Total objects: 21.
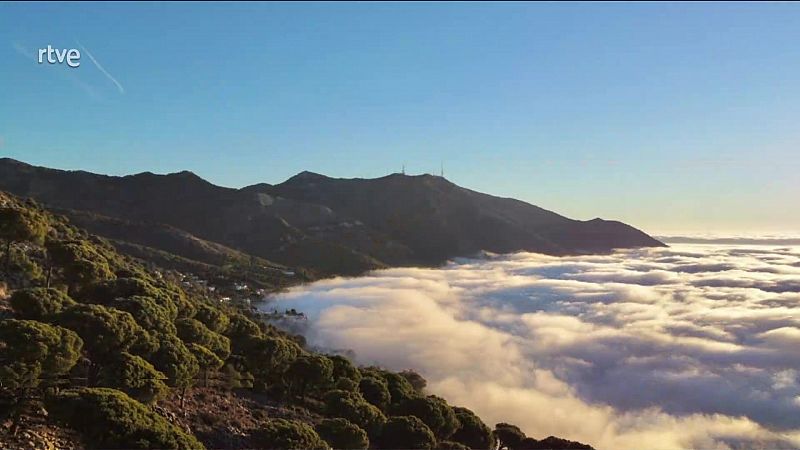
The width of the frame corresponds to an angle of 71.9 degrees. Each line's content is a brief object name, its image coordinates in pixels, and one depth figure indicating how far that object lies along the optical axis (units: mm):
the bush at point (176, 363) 33062
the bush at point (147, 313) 39812
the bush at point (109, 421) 22875
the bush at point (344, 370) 49919
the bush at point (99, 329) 31797
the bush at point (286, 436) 30078
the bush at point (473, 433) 50156
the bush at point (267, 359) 46312
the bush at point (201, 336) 42781
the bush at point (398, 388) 51250
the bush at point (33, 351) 24656
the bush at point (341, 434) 35531
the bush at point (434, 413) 46781
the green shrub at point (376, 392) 48875
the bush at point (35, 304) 34000
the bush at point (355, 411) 40938
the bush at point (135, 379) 28812
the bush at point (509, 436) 54797
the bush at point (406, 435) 40438
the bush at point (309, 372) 46969
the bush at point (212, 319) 51594
